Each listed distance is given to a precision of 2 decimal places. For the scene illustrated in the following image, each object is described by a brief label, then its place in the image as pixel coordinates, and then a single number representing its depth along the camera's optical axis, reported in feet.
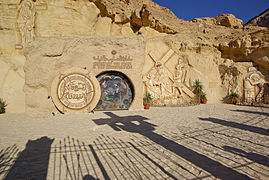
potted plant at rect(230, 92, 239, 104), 38.96
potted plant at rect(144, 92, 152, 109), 34.00
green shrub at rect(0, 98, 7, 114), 28.45
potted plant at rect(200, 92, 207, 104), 40.65
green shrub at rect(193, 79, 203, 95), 39.86
